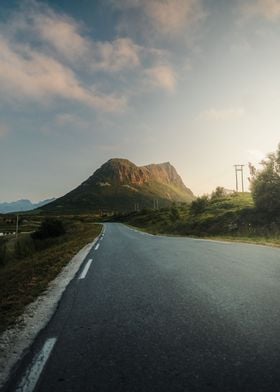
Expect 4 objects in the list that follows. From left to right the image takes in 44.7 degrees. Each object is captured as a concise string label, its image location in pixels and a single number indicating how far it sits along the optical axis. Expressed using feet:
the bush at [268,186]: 117.91
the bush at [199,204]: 211.37
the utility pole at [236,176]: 312.50
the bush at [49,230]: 178.09
